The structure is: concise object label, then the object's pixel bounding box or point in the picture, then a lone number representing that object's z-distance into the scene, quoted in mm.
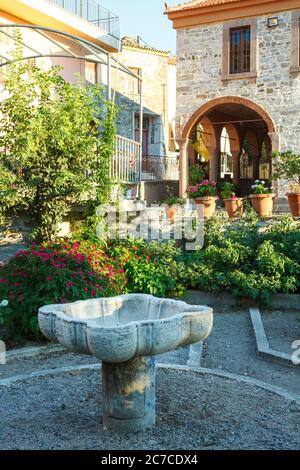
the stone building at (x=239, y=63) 15133
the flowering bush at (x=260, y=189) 13223
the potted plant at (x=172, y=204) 11633
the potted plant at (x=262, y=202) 12945
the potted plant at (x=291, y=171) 12555
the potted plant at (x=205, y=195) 12711
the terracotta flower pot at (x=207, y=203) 12641
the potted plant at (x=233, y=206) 13462
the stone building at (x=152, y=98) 23406
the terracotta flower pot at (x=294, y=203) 12486
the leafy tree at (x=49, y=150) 7836
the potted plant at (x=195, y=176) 16625
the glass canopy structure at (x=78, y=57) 9547
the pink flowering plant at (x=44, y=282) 6309
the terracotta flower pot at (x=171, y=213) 11412
